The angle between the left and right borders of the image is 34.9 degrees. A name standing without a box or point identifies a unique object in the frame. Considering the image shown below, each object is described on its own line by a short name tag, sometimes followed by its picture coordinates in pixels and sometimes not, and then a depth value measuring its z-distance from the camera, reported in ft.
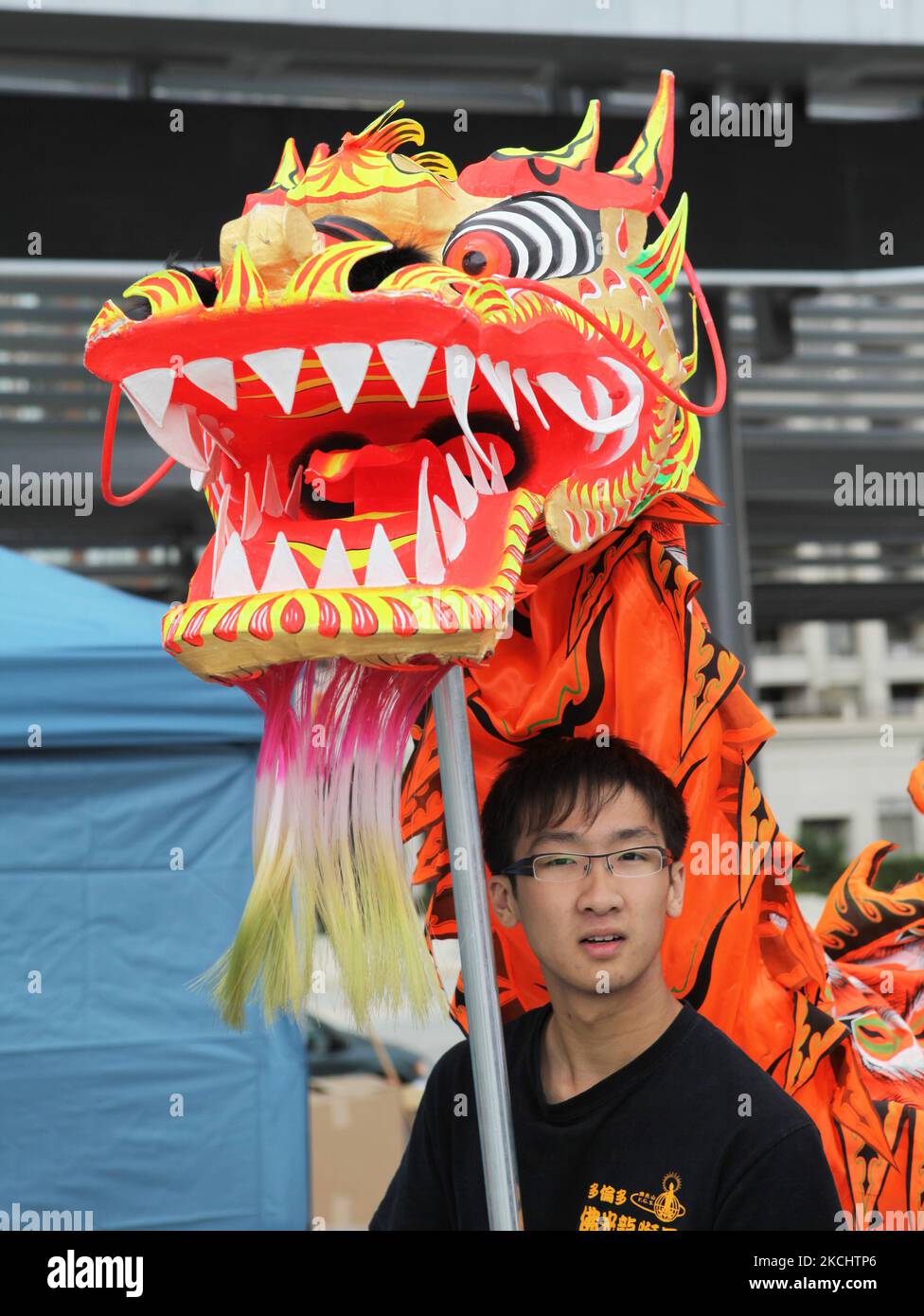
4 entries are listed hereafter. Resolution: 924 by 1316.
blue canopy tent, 8.68
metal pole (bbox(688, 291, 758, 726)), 14.58
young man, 3.96
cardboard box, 10.52
